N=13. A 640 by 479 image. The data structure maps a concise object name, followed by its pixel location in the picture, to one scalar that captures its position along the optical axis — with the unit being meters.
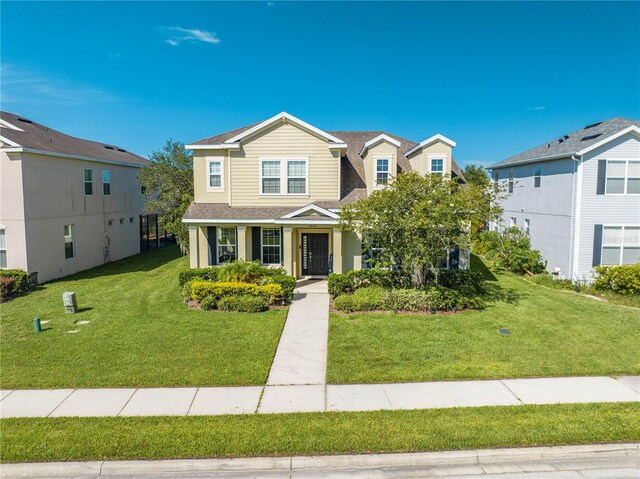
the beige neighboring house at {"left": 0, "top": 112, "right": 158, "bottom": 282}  17.22
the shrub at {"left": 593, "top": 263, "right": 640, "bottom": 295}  15.80
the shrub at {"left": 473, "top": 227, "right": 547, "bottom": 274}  20.28
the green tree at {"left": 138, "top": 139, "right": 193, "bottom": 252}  22.84
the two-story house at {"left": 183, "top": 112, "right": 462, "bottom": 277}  17.86
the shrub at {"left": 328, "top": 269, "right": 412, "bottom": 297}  15.27
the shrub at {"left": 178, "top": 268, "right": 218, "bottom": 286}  15.88
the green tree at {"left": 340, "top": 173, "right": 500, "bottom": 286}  13.09
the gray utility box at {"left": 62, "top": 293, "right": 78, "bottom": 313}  13.31
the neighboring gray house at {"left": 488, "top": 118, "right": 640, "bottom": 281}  17.33
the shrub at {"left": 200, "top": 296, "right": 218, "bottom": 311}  13.59
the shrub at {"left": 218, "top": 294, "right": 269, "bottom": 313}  13.42
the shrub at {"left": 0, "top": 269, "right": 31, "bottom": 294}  16.09
